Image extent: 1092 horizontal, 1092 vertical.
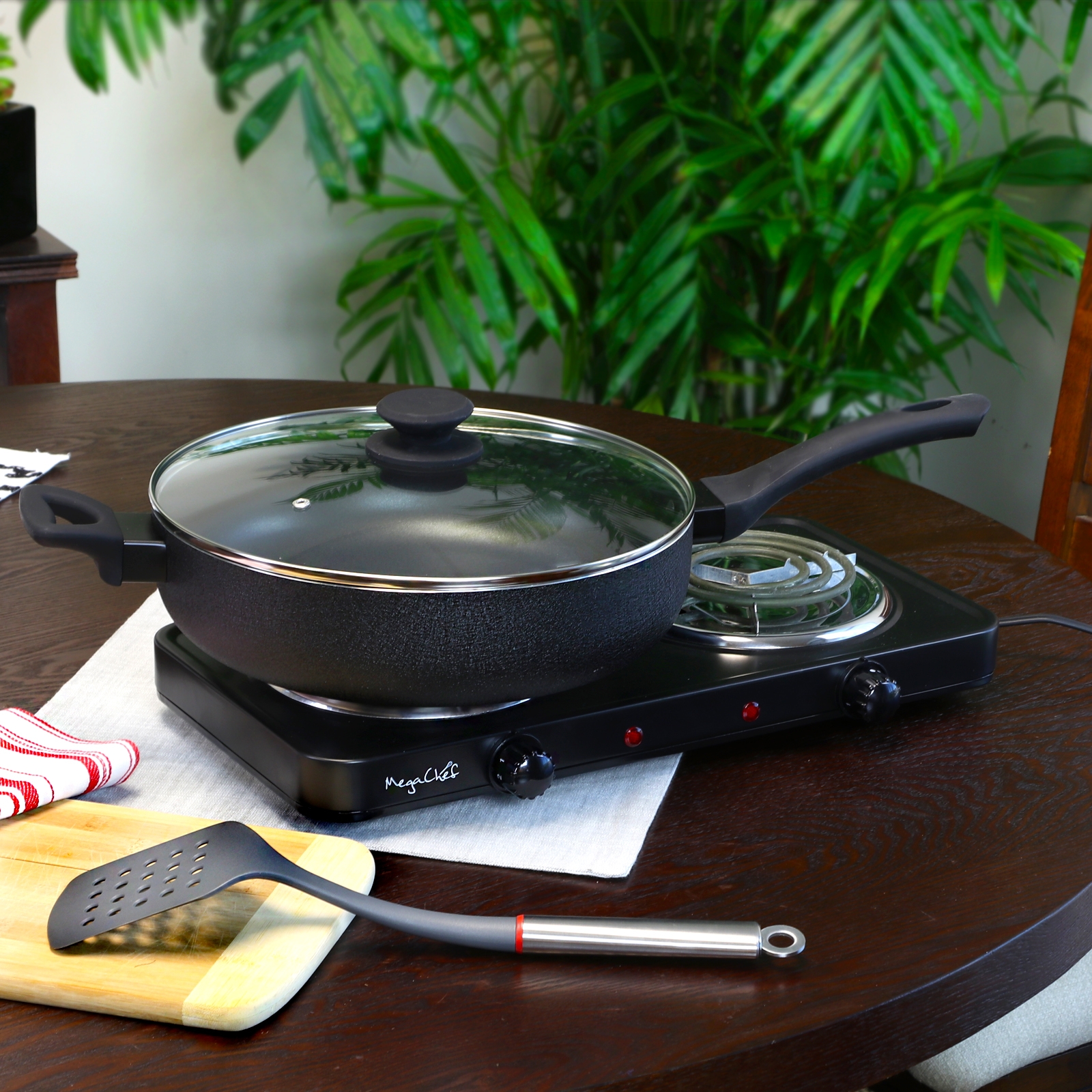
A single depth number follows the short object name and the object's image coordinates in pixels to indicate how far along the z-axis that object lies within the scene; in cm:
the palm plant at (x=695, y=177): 208
